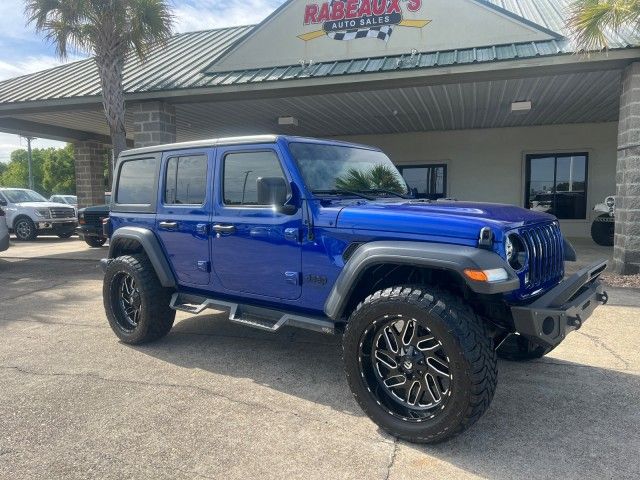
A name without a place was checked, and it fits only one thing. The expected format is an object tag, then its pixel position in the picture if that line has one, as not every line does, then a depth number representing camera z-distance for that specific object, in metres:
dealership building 8.06
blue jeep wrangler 2.74
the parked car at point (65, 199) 24.16
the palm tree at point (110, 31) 9.65
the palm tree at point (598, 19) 6.66
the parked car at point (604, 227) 11.73
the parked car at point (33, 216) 14.92
